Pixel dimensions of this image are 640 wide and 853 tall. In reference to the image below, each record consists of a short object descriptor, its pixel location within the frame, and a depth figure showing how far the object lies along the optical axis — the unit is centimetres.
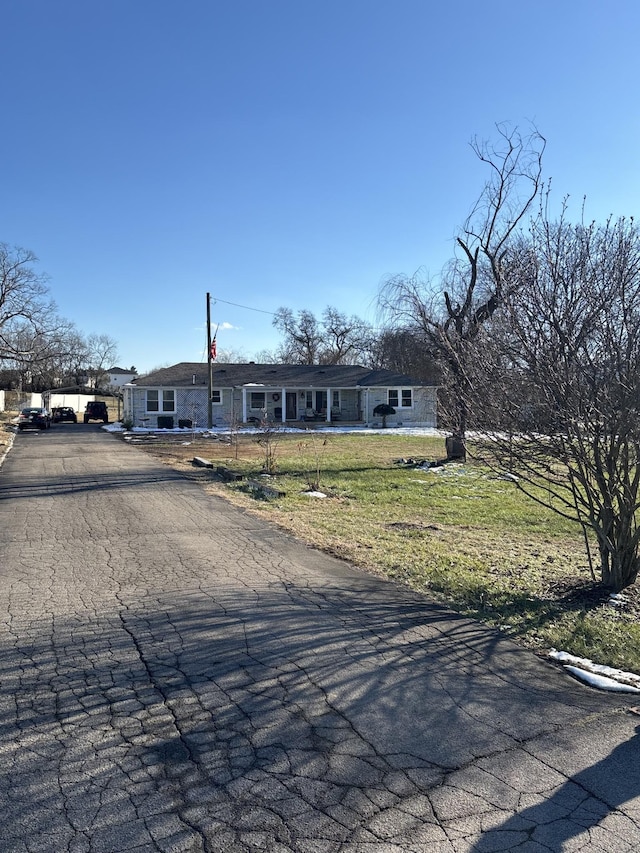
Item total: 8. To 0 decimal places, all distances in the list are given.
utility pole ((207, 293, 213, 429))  3365
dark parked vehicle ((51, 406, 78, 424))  4678
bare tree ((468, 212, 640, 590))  528
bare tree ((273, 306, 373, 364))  6981
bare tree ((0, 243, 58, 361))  4834
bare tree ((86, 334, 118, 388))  7750
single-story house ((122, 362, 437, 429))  3731
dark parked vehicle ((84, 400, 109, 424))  4544
